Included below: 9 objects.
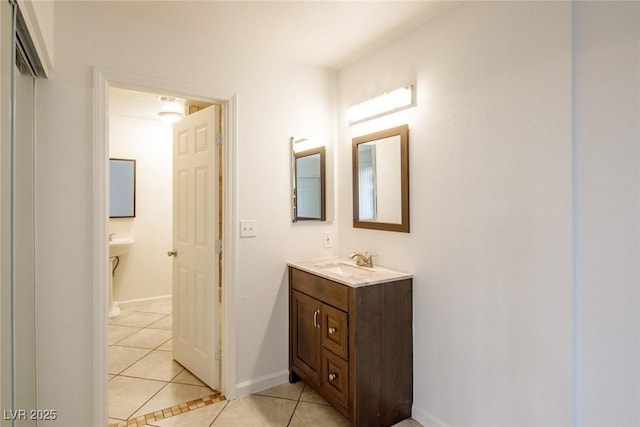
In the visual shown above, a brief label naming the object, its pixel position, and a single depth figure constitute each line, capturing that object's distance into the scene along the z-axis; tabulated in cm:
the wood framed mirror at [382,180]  225
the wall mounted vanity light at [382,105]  220
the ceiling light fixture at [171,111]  368
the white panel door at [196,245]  248
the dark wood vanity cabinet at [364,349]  196
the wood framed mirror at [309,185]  269
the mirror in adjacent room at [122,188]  431
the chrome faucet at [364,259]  247
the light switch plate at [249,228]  244
